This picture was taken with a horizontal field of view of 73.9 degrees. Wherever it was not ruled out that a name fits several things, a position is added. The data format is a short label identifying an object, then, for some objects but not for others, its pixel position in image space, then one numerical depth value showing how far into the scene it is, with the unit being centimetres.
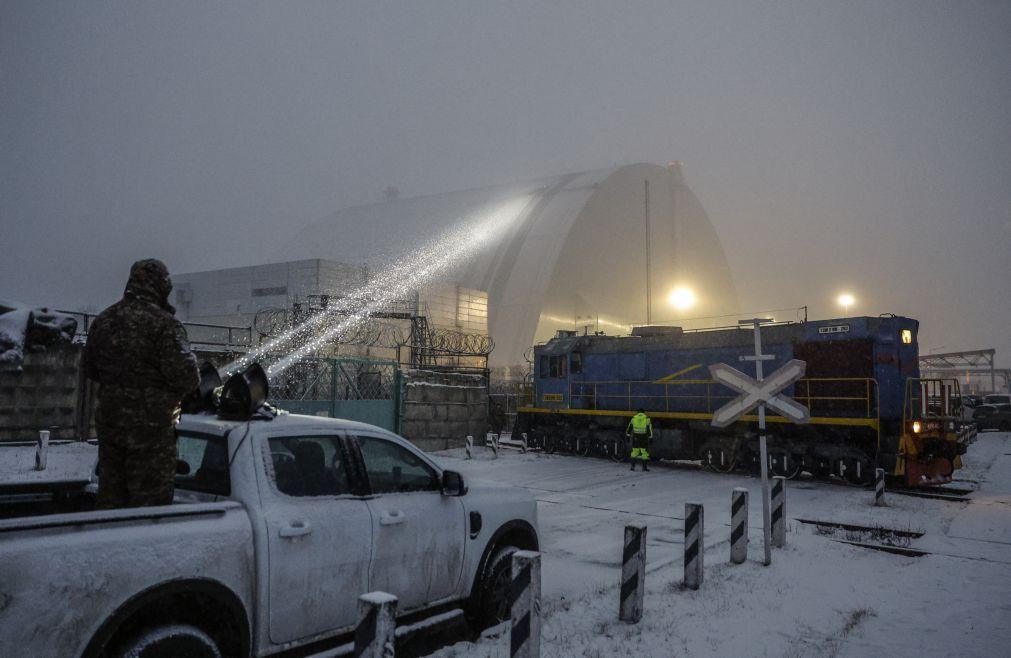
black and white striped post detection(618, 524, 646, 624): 591
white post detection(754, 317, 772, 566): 793
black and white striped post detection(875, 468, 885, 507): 1263
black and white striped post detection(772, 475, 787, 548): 876
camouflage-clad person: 395
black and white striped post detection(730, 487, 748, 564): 795
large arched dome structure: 4244
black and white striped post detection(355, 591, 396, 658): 314
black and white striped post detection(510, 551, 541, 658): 427
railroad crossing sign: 781
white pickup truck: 298
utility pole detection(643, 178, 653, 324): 4950
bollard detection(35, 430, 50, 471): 1318
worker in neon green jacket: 1798
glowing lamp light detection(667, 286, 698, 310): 5072
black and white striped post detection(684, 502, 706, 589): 692
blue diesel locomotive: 1516
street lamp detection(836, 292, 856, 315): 3265
